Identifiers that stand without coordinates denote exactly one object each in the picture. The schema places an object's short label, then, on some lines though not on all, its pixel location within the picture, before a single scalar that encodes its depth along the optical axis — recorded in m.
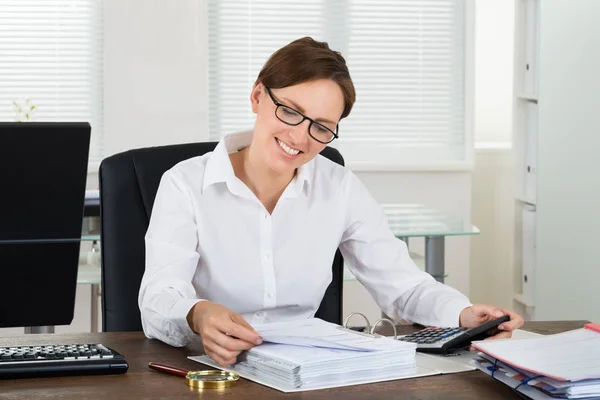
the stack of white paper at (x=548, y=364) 2.17
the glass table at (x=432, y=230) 3.65
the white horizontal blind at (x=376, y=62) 5.35
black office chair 2.75
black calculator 2.45
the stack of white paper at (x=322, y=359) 2.25
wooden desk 2.20
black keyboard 2.27
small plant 5.11
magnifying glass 2.24
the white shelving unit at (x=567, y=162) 4.11
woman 2.62
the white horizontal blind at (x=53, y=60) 5.15
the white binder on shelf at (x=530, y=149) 4.97
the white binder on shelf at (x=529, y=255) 5.07
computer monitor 2.06
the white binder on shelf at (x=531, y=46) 5.00
